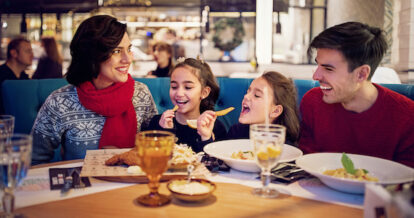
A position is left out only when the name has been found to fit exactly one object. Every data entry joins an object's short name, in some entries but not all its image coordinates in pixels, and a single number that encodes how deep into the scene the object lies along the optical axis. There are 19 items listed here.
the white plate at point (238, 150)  1.22
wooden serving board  1.14
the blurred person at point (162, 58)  5.29
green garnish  1.12
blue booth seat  2.30
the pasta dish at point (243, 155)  1.29
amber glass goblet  0.93
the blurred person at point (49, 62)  4.84
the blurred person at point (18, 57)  4.39
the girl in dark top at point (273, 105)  1.93
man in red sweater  1.61
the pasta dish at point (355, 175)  1.09
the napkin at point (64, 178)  1.09
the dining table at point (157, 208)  0.91
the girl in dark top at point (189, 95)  2.08
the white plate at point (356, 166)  1.04
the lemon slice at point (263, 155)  1.02
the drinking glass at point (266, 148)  1.02
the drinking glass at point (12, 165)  0.85
